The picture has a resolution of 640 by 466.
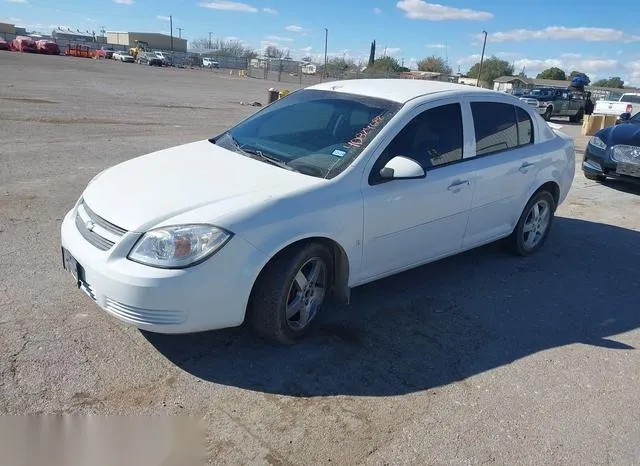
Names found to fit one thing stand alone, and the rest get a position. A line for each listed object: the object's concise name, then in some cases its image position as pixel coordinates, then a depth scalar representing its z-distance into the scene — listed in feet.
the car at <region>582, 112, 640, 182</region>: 29.43
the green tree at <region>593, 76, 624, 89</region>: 285.80
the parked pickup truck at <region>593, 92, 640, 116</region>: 77.92
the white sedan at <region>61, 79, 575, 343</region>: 10.07
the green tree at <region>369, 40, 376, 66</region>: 268.95
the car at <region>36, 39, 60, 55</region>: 200.75
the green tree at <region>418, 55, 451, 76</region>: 265.46
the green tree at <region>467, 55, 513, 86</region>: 273.58
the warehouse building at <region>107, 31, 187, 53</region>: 419.25
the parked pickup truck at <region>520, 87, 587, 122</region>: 80.69
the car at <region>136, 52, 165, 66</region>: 213.25
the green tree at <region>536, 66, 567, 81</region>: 306.64
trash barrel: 50.45
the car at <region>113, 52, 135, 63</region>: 218.79
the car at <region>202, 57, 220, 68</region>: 248.73
